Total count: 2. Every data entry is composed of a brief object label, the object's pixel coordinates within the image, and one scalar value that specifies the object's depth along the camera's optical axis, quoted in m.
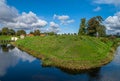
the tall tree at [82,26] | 54.57
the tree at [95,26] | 54.24
